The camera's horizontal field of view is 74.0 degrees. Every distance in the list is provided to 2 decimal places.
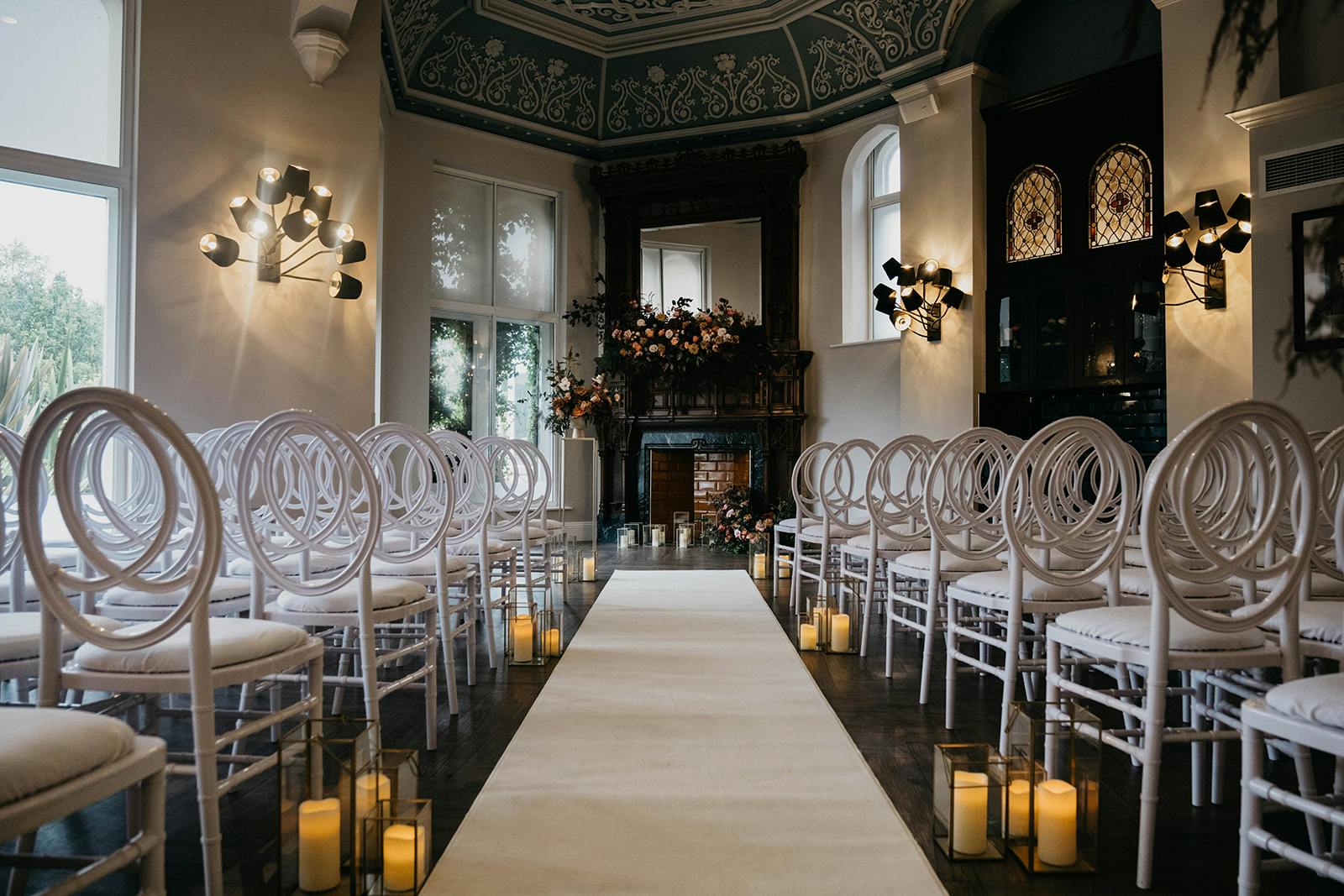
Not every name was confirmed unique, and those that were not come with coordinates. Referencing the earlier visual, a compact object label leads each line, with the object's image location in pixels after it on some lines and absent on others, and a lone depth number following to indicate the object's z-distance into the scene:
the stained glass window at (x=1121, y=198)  6.54
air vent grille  4.93
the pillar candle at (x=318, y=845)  1.73
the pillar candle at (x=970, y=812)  1.90
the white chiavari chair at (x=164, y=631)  1.39
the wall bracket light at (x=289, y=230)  5.64
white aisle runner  1.83
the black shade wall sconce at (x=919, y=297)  7.54
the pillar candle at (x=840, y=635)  4.04
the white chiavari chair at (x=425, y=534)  2.73
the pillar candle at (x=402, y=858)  1.73
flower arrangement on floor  8.41
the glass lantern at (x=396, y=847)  1.73
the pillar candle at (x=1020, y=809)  1.92
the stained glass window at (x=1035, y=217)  7.10
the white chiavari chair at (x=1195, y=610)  1.72
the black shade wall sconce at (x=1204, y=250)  5.49
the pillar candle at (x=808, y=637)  4.07
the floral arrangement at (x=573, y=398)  7.81
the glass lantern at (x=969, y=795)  1.91
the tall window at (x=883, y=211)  8.72
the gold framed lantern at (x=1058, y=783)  1.84
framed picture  4.88
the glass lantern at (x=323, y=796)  1.70
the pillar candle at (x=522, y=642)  3.74
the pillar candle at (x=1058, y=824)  1.86
